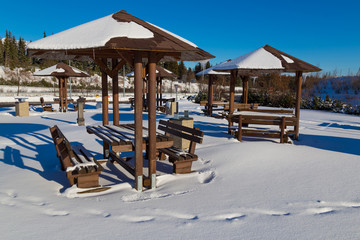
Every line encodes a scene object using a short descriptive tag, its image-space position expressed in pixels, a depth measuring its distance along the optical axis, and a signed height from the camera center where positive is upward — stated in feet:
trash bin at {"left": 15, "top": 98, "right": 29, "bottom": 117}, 49.29 -2.36
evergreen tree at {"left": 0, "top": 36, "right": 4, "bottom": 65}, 222.28 +33.75
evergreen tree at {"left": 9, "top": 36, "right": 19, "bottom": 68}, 210.65 +33.36
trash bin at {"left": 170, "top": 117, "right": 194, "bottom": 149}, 23.62 -2.55
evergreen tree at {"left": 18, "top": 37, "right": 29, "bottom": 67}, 228.82 +37.61
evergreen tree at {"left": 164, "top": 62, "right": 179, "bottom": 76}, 249.45 +28.02
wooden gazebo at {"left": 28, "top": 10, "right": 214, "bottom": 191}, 12.30 +2.44
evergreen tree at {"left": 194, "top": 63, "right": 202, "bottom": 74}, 294.25 +32.17
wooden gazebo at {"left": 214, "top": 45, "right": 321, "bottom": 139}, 26.30 +3.51
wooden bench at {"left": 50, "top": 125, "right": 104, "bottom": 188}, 13.85 -3.87
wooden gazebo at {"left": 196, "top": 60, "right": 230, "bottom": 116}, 49.52 +2.21
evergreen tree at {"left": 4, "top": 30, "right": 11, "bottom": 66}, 211.16 +38.02
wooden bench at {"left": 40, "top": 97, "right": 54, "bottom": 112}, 59.19 -2.94
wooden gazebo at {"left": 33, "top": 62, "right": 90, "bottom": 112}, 53.47 +4.57
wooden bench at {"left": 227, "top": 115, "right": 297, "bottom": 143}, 26.53 -2.52
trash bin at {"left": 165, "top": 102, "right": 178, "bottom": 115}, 51.21 -2.10
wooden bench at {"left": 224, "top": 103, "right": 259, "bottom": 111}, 46.29 -1.56
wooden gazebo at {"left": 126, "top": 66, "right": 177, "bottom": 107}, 55.52 +4.81
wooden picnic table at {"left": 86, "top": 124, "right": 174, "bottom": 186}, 14.17 -2.42
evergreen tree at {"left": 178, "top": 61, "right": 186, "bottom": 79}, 271.24 +28.23
